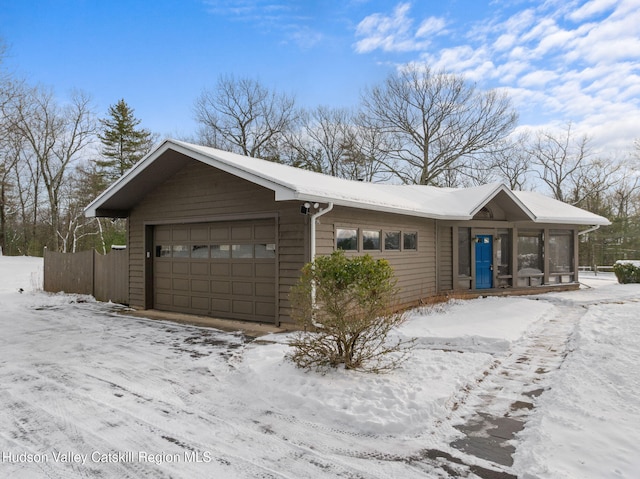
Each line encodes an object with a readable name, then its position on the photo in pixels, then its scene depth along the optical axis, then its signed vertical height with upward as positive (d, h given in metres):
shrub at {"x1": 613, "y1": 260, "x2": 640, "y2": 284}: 14.16 -1.07
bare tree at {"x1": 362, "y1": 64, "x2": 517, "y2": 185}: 24.50 +7.70
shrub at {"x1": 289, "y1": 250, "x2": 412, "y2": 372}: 4.49 -0.75
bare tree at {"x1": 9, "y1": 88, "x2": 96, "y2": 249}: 25.45 +7.16
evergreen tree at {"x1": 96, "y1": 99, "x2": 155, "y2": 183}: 28.28 +7.34
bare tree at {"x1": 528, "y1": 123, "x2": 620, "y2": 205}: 27.14 +5.55
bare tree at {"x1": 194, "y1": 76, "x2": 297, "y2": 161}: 26.67 +8.96
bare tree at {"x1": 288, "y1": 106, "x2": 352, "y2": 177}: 26.05 +6.88
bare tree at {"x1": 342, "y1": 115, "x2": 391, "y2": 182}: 25.56 +5.76
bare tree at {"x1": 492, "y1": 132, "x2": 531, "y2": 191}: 25.56 +5.49
